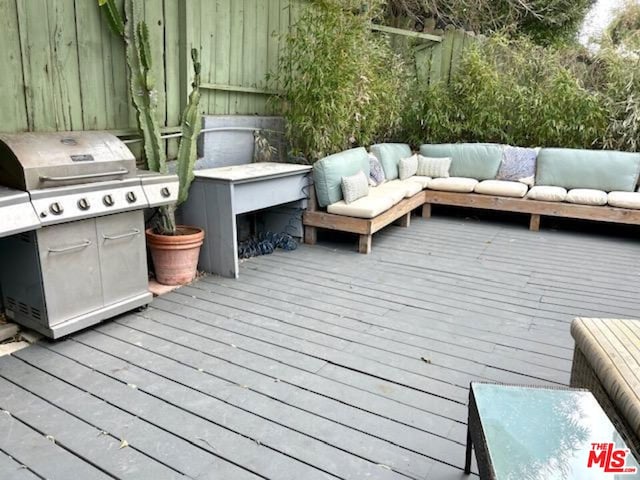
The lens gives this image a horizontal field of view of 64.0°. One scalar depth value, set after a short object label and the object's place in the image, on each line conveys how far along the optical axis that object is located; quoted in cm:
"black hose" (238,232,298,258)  422
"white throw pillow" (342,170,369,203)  436
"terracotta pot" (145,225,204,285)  339
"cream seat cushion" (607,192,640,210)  481
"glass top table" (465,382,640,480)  127
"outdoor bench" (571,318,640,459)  139
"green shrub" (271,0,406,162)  433
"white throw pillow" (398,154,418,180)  578
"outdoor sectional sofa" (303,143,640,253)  436
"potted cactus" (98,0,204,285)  316
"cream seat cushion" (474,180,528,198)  531
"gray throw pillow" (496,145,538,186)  556
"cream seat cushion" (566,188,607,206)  495
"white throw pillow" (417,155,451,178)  588
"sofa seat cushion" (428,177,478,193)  553
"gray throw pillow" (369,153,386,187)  525
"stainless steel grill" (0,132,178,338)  240
